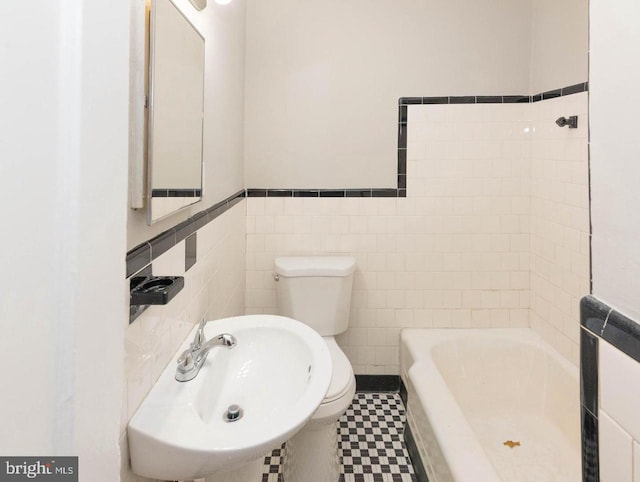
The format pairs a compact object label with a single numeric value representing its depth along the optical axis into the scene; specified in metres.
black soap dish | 0.87
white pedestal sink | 0.84
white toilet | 2.25
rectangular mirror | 0.99
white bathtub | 1.54
